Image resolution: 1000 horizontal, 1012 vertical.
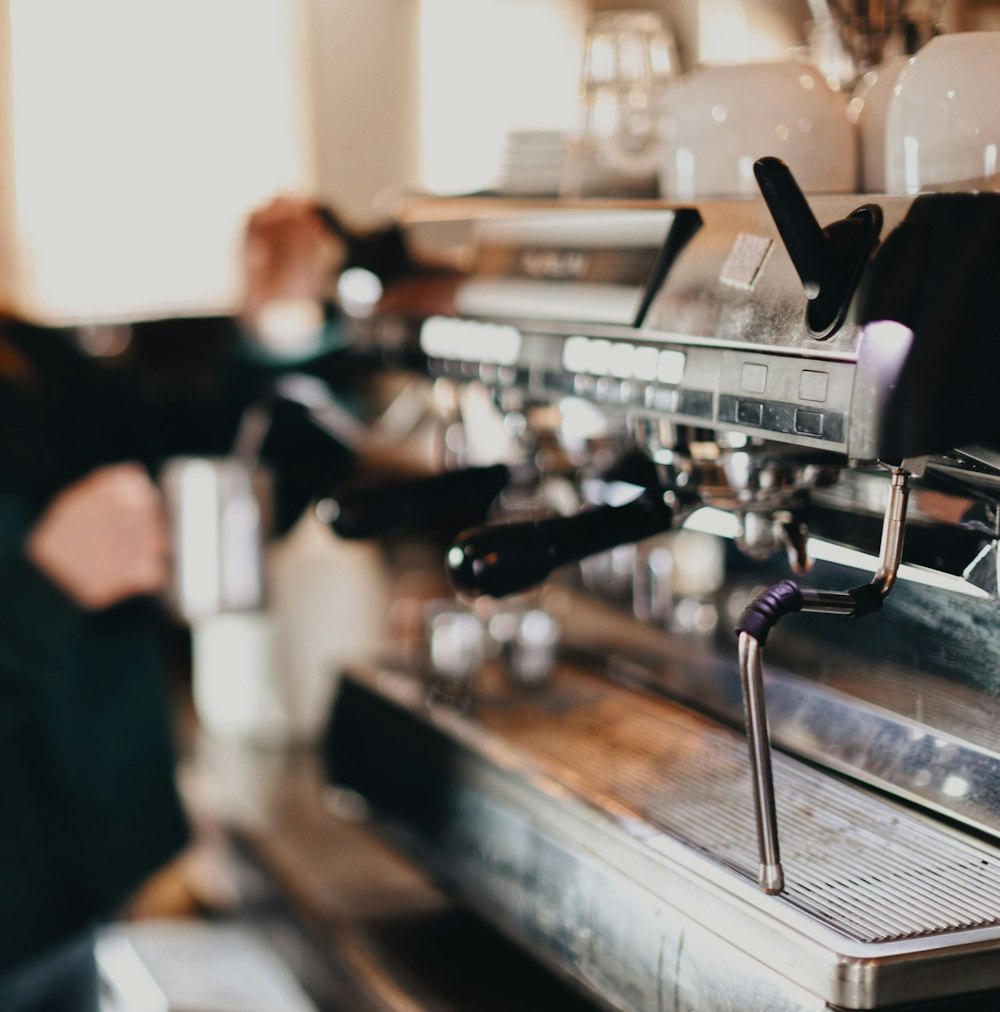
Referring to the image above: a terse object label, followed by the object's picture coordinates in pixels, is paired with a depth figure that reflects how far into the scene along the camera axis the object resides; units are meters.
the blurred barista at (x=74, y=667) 1.42
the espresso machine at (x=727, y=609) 0.70
